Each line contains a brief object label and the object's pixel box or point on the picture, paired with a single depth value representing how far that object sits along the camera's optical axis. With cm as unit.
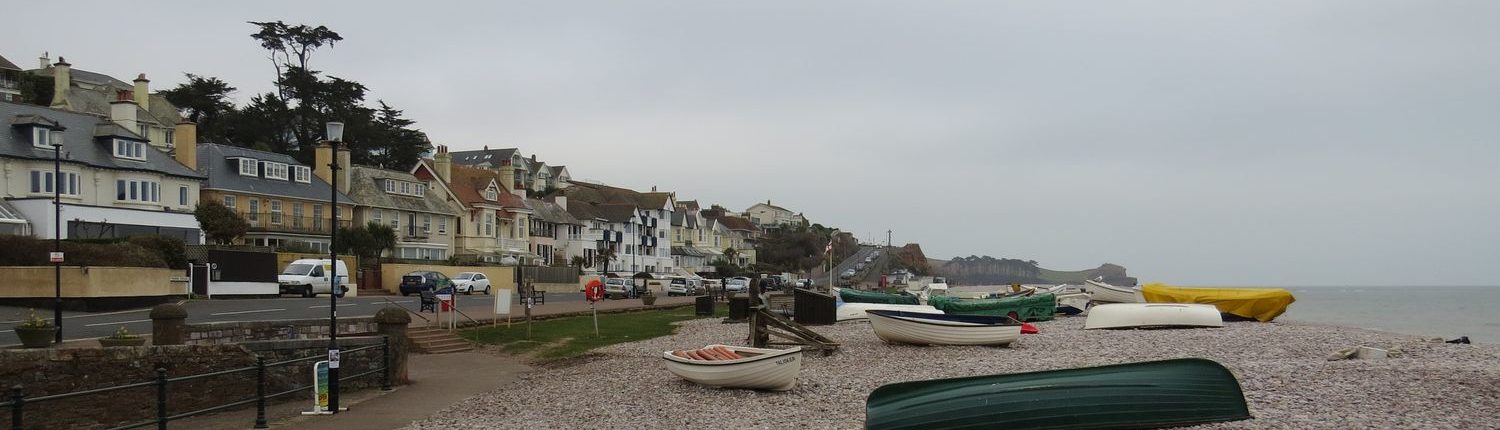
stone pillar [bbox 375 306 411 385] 1902
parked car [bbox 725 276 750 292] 6661
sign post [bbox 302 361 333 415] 1591
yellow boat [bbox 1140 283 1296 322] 3759
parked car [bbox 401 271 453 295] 4697
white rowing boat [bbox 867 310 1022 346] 2550
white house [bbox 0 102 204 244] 4247
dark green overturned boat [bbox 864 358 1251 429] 1316
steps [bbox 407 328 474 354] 2539
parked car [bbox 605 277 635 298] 5551
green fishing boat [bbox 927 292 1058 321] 3991
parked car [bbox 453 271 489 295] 4953
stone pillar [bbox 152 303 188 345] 2119
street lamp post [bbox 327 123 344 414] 1602
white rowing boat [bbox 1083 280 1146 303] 4900
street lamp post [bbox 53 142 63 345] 2219
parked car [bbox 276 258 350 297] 4275
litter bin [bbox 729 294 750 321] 3700
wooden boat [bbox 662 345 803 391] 1769
